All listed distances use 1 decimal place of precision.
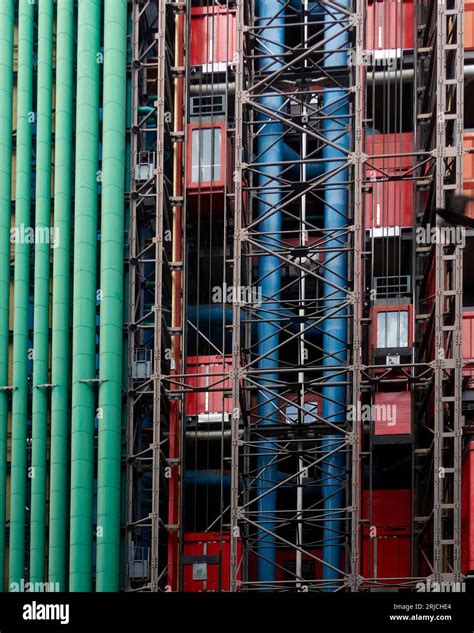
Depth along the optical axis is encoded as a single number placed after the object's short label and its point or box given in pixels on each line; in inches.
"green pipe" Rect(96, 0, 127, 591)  2107.5
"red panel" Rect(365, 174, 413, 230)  2229.3
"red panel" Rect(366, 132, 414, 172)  2265.0
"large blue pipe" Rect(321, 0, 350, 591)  2112.5
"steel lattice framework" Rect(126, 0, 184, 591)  2142.0
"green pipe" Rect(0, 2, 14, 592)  2166.6
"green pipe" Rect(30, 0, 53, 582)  2128.4
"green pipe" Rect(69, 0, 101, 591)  2105.1
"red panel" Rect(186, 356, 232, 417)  2187.5
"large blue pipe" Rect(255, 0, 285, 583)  2137.1
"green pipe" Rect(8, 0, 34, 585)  2132.1
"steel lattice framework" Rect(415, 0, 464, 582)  1975.9
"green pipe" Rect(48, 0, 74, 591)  2117.4
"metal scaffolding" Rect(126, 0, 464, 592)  2081.7
